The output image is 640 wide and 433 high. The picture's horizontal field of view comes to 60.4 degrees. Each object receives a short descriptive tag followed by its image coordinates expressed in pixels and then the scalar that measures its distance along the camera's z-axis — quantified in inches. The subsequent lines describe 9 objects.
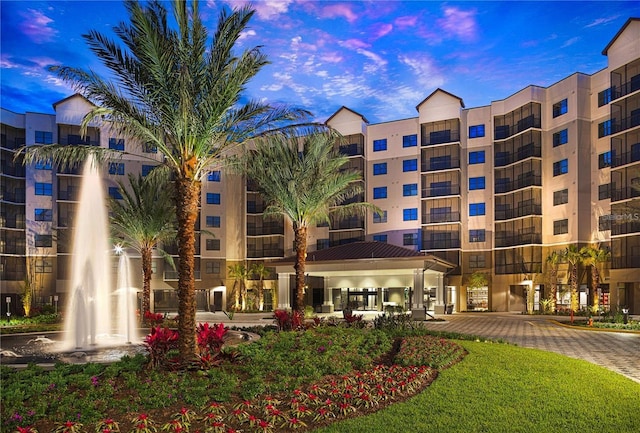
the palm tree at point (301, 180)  1048.8
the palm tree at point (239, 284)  2442.2
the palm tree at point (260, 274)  2359.9
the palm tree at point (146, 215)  1267.2
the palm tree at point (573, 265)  1831.9
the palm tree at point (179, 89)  550.9
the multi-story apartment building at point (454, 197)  1889.8
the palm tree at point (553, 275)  1943.9
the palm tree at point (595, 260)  1807.3
